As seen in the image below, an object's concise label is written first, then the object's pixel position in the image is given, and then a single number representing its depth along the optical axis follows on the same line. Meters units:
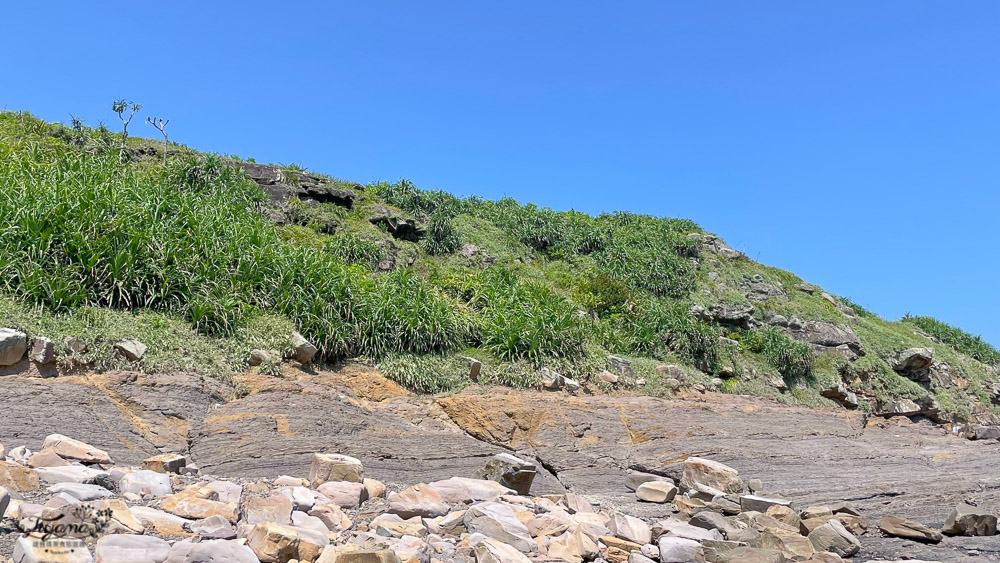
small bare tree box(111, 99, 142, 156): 15.55
